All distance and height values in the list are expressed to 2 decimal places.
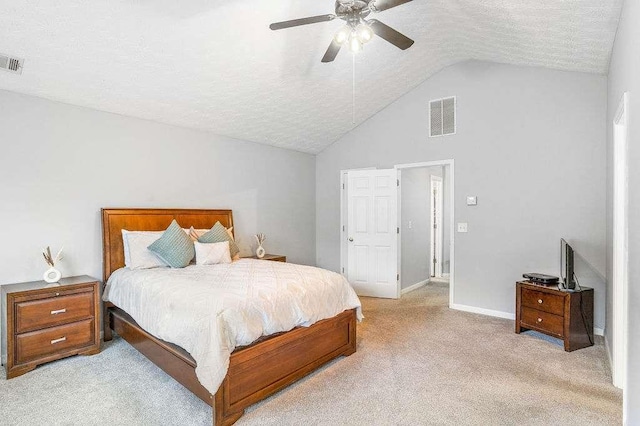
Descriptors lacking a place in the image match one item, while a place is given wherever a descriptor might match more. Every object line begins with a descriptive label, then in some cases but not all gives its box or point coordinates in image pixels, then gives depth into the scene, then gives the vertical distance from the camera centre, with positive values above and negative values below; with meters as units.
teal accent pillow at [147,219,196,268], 3.61 -0.39
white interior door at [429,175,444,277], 7.22 -0.36
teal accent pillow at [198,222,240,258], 4.10 -0.31
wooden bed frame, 2.24 -1.10
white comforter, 2.16 -0.70
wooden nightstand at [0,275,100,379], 2.80 -0.96
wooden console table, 3.35 -1.05
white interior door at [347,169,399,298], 5.41 -0.34
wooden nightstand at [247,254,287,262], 5.03 -0.69
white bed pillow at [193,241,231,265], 3.87 -0.49
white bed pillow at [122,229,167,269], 3.57 -0.43
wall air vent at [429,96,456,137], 4.83 +1.36
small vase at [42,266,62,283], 3.15 -0.60
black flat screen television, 3.41 -0.61
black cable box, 3.68 -0.73
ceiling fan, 2.31 +1.35
